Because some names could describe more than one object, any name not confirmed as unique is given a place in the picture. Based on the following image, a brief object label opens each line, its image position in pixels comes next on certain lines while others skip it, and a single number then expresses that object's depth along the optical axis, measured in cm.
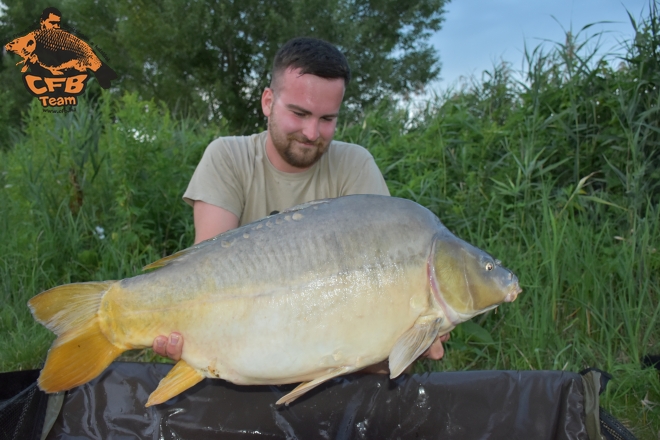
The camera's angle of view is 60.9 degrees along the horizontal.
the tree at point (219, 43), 1238
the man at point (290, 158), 188
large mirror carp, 133
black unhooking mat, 181
